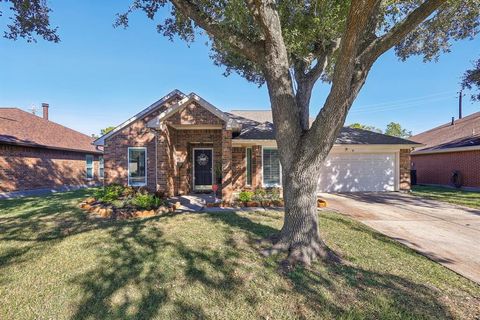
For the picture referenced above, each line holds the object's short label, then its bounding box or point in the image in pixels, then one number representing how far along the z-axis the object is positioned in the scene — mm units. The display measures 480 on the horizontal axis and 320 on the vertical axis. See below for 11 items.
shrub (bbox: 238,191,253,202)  9492
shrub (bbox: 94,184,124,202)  9750
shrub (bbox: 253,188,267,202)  9672
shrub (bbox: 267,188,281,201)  9923
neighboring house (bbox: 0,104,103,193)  12969
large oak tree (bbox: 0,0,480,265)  3651
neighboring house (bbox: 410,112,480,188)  15391
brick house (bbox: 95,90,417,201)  12070
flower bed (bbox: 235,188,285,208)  9356
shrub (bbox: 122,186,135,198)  10561
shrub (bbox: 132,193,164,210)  8456
